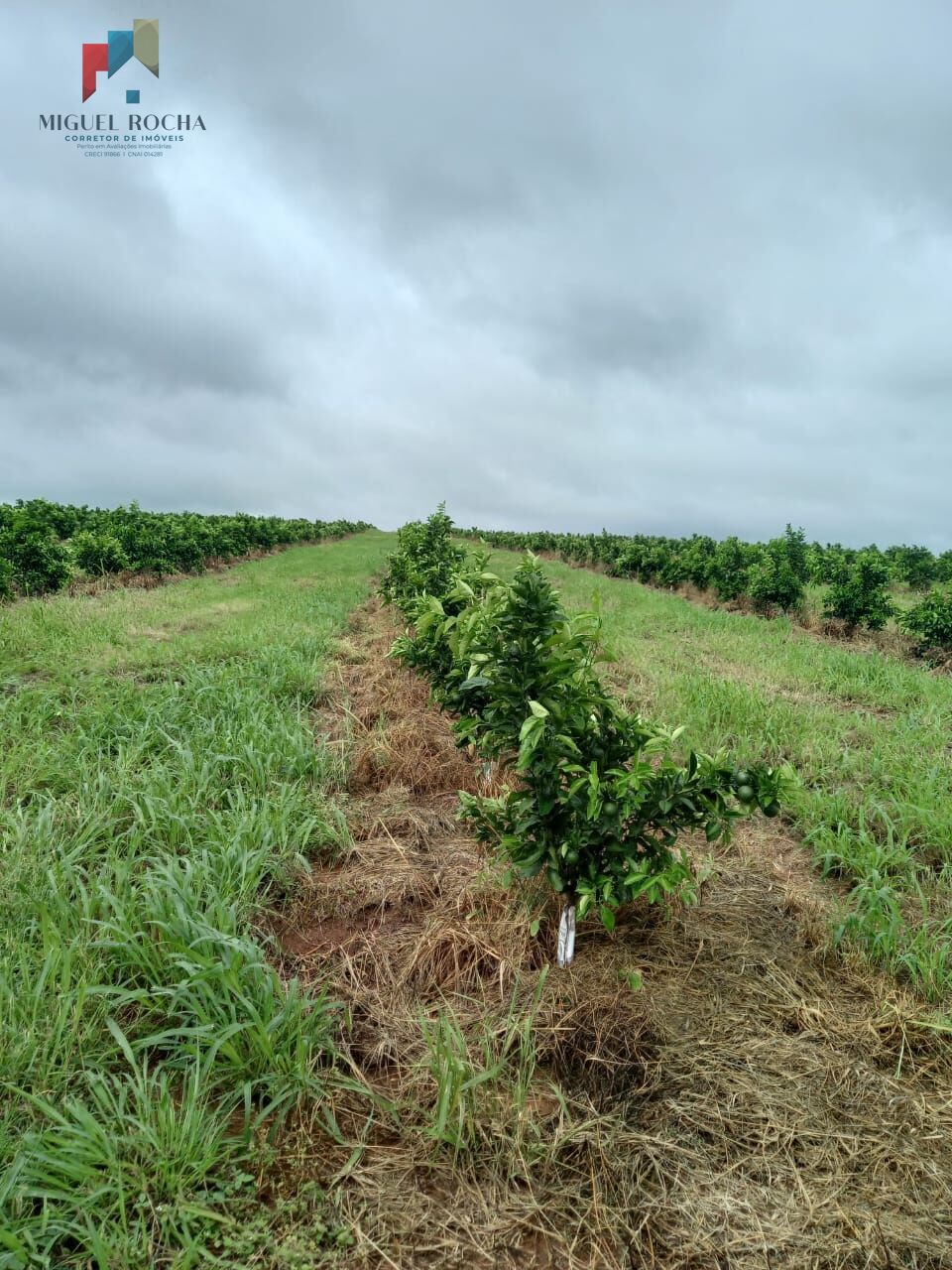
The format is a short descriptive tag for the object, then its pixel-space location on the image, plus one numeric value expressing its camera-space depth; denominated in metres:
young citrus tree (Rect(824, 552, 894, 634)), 10.57
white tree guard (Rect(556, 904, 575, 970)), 2.52
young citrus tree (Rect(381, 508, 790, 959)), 2.19
